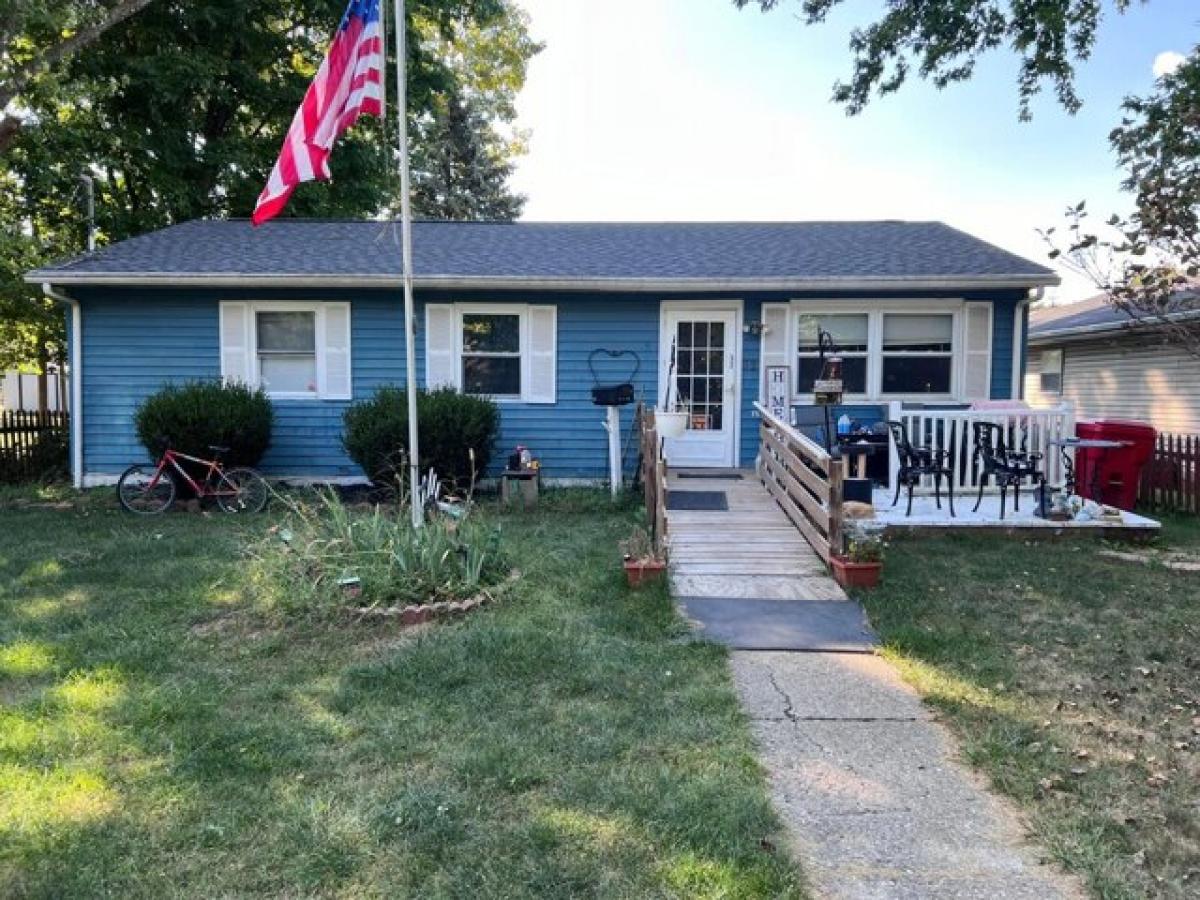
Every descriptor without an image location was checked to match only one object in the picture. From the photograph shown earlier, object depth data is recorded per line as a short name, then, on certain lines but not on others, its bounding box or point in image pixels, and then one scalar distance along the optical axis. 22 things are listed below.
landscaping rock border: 4.44
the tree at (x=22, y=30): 8.27
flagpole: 4.73
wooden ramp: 5.14
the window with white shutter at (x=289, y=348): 9.38
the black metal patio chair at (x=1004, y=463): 6.90
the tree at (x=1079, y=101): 3.89
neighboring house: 11.56
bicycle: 8.27
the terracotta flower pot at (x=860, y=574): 5.14
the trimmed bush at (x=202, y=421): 8.48
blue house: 9.18
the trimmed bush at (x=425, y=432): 8.42
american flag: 4.87
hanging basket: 7.81
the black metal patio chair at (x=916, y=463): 7.18
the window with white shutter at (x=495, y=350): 9.42
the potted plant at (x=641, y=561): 5.11
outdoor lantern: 8.17
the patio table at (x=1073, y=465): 6.79
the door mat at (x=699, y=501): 7.36
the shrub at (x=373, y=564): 4.57
